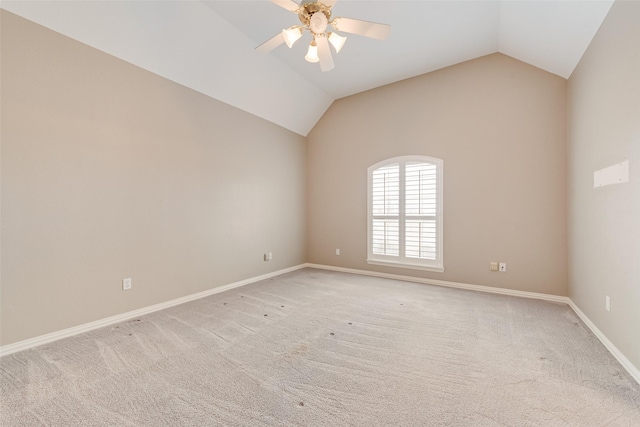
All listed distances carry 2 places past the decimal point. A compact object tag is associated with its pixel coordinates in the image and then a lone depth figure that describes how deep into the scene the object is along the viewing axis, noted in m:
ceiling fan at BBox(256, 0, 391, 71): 2.05
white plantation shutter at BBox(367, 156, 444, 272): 4.19
